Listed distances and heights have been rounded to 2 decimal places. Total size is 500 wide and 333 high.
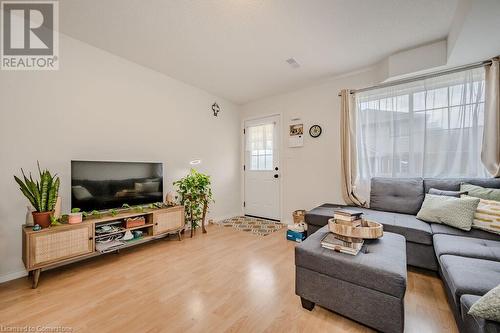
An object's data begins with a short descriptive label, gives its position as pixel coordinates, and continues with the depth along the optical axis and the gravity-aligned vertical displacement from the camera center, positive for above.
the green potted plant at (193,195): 3.20 -0.47
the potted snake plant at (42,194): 1.87 -0.27
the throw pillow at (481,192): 1.97 -0.27
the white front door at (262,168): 4.11 -0.05
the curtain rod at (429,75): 2.34 +1.16
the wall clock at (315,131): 3.52 +0.61
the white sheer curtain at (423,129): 2.43 +0.49
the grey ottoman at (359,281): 1.23 -0.79
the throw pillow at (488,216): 1.80 -0.47
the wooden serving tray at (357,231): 1.56 -0.52
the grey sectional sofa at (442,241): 1.12 -0.66
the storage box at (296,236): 2.96 -1.05
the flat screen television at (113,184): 2.23 -0.22
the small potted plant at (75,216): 2.05 -0.52
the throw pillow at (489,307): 0.82 -0.59
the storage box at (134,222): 2.50 -0.71
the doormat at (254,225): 3.50 -1.13
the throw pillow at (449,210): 1.92 -0.47
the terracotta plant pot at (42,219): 1.87 -0.49
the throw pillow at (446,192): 2.19 -0.31
